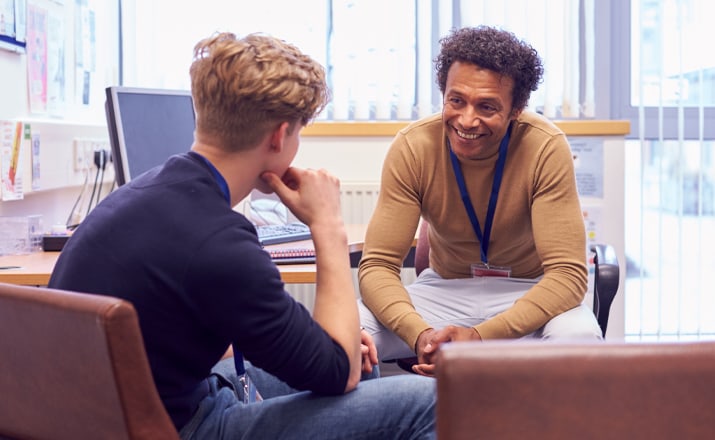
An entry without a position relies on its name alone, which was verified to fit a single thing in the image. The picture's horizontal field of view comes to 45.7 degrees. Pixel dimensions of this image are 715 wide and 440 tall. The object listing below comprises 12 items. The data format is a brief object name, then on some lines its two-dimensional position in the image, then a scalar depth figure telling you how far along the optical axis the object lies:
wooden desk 1.91
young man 1.17
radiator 3.40
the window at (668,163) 3.33
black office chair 2.13
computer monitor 2.28
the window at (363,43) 3.37
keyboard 2.40
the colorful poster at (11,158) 2.32
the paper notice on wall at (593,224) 3.36
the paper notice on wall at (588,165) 3.34
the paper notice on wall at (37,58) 2.55
